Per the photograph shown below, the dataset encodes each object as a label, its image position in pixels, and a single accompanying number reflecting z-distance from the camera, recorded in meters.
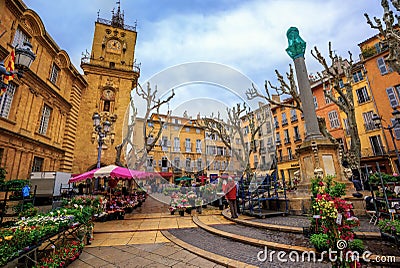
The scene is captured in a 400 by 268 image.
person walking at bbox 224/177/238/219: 7.20
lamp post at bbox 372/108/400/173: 8.34
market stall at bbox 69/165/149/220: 8.45
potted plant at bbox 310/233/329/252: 3.33
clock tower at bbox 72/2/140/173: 18.44
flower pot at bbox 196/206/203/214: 9.69
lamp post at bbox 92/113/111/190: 9.56
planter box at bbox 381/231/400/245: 3.28
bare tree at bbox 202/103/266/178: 18.92
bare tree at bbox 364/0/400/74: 9.55
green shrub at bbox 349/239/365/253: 3.15
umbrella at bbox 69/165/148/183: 8.72
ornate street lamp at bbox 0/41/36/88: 4.37
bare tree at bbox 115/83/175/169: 16.58
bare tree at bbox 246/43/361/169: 12.03
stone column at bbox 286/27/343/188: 7.34
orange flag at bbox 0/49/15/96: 4.57
